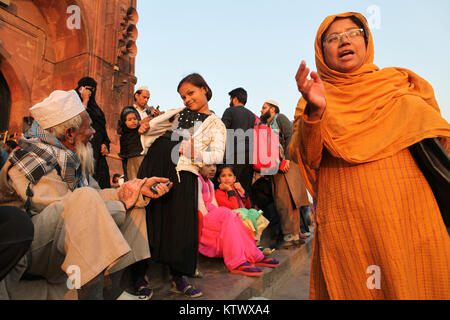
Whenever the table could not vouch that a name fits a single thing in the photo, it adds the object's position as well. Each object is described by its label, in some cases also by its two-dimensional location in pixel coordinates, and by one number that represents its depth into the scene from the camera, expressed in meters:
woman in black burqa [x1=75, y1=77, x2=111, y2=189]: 4.24
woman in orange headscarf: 1.28
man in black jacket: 4.21
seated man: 1.36
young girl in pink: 2.90
